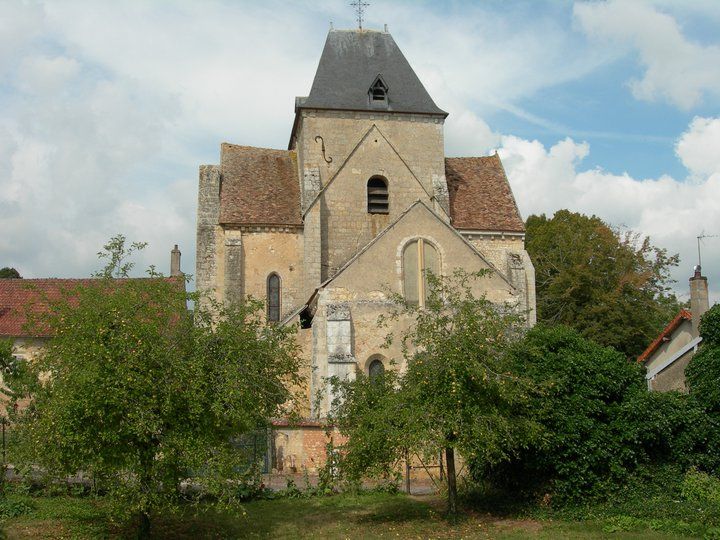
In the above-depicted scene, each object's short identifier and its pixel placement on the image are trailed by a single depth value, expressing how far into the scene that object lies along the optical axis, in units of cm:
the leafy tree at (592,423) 1426
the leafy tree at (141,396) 1102
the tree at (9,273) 5512
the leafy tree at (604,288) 3434
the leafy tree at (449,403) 1288
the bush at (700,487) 1397
